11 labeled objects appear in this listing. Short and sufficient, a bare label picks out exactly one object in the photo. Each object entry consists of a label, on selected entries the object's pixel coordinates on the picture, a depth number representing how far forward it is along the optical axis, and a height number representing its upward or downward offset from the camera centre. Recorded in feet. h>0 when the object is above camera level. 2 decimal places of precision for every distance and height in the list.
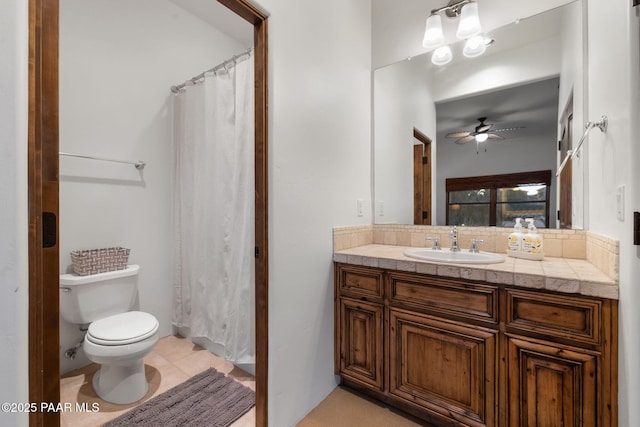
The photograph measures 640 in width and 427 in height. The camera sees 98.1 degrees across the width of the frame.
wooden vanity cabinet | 3.31 -2.00
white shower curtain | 6.00 +0.04
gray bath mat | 4.68 -3.50
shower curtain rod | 6.04 +3.47
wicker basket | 5.79 -1.01
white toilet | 4.84 -2.17
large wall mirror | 4.82 +1.91
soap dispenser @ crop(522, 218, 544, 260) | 4.58 -0.58
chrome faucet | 5.49 -0.57
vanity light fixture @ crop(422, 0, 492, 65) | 5.37 +3.64
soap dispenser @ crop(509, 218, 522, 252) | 4.79 -0.49
